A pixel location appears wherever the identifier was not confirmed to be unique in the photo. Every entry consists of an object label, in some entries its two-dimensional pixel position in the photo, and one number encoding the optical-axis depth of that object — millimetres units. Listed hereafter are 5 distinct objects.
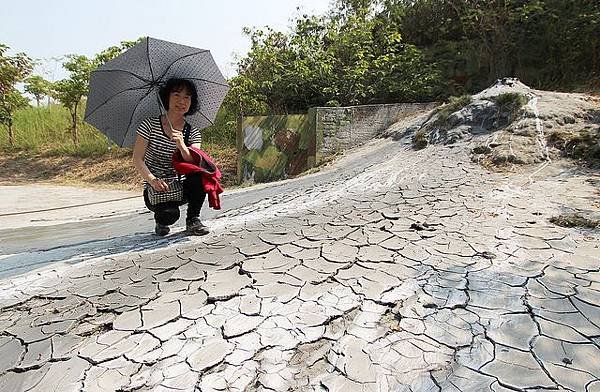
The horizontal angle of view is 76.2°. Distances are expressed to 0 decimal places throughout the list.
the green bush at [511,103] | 5332
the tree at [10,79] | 11461
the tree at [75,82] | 11578
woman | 2391
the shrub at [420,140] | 5751
